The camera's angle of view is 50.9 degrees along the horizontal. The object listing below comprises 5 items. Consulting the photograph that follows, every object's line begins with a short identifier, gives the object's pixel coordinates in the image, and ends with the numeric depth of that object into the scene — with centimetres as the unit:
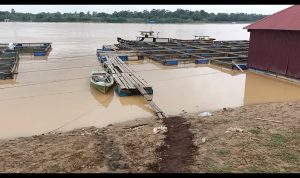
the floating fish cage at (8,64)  1372
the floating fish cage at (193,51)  1859
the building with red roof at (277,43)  1315
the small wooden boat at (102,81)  1118
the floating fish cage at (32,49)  2170
